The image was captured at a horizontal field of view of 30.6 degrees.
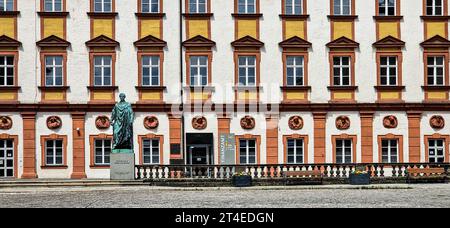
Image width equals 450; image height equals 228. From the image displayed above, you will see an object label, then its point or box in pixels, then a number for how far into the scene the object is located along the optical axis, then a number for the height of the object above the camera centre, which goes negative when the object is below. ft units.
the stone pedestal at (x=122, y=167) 102.63 -5.19
